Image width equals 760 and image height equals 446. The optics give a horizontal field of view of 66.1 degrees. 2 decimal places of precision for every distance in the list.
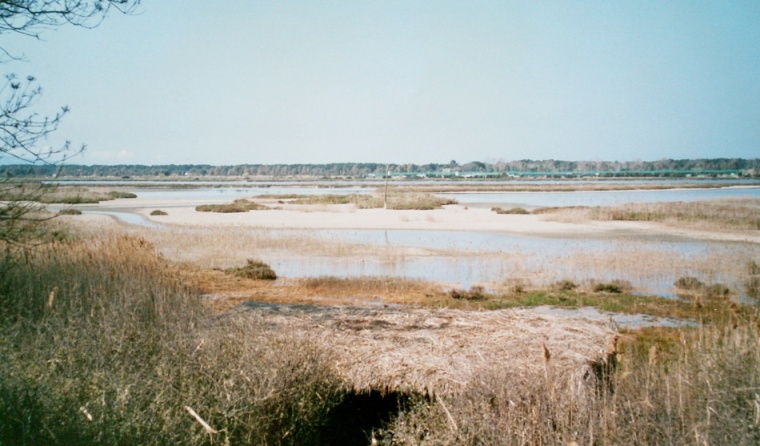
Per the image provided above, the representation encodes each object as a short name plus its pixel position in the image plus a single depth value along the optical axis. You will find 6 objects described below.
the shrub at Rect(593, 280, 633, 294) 17.14
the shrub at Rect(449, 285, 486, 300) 15.73
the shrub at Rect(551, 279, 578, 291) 17.33
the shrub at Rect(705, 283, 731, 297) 16.52
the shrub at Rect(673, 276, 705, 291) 17.33
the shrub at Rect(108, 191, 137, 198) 68.62
